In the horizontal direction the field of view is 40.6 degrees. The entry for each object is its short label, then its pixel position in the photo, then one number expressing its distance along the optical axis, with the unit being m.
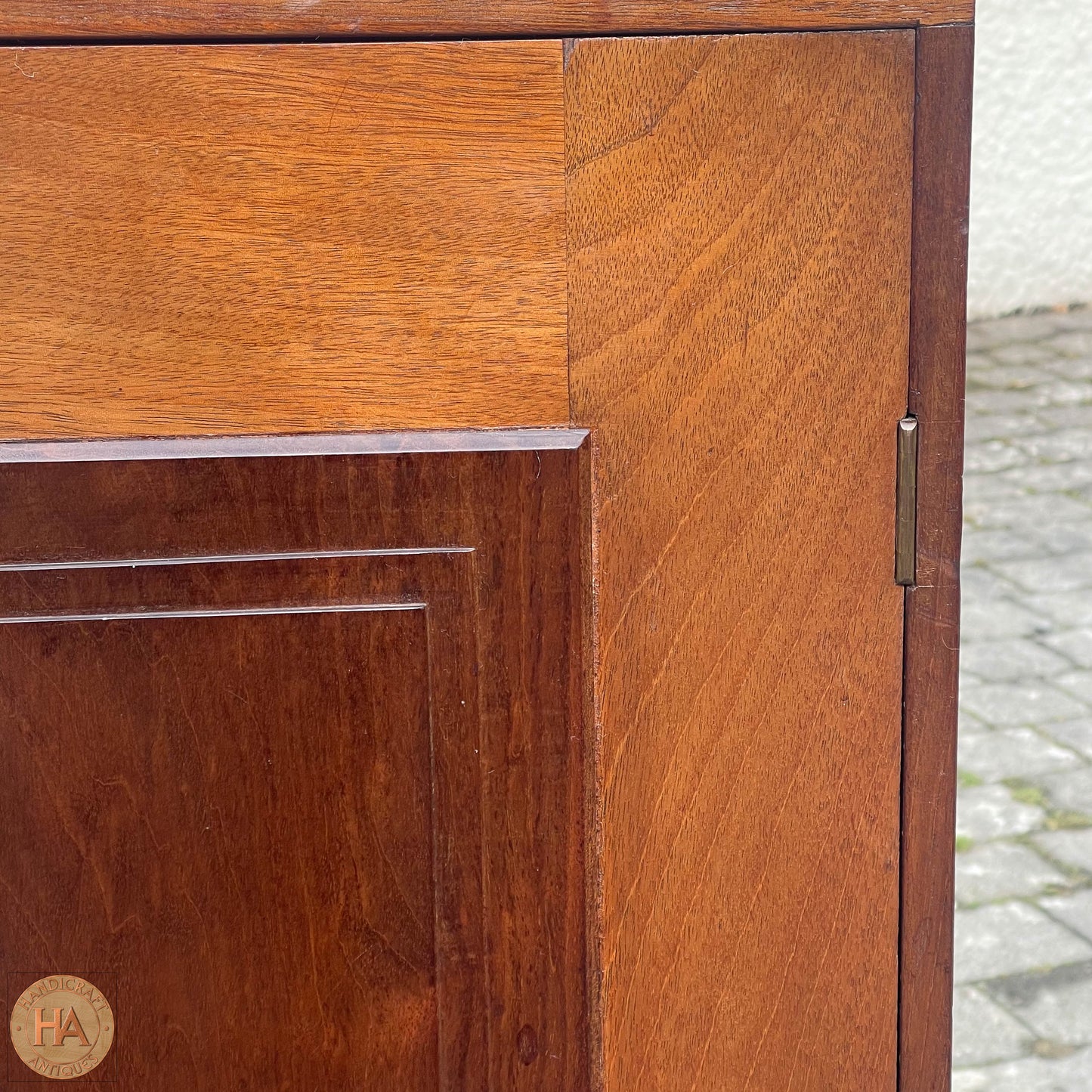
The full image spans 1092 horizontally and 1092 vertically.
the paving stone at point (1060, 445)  3.91
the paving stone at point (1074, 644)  2.97
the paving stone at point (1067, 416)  4.09
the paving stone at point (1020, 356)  4.47
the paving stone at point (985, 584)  3.24
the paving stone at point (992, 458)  3.87
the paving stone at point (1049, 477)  3.74
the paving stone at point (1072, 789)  2.53
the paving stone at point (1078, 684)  2.84
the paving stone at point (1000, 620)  3.09
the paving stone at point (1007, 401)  4.19
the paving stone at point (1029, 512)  3.57
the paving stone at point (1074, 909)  2.24
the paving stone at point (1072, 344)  4.57
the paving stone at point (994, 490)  3.70
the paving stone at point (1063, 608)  3.11
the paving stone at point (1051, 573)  3.26
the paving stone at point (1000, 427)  4.04
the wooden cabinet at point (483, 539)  0.62
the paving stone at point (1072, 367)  4.39
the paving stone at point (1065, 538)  3.44
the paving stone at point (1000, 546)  3.42
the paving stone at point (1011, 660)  2.92
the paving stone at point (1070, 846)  2.39
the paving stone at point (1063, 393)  4.21
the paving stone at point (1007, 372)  4.35
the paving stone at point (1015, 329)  4.69
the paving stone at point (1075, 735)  2.68
